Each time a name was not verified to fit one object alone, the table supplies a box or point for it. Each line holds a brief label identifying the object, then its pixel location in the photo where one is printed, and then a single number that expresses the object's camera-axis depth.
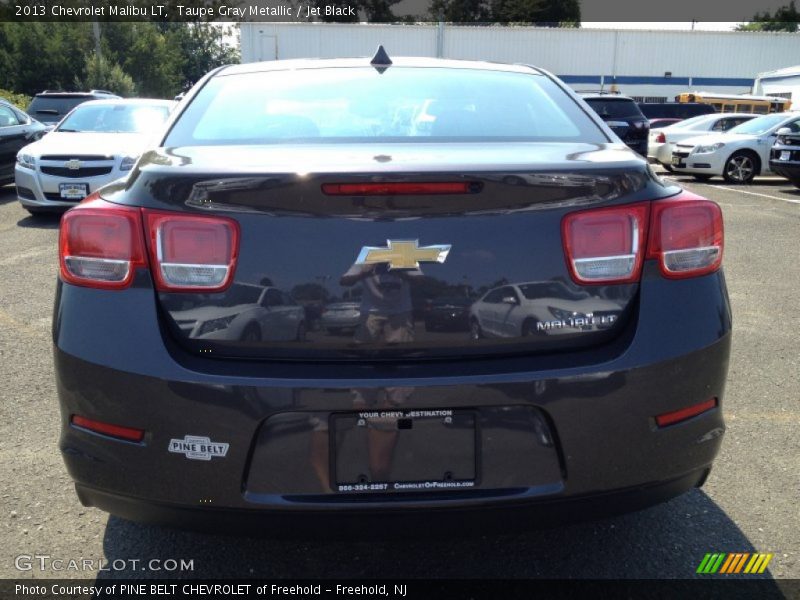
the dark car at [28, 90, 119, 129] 16.30
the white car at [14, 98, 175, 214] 9.34
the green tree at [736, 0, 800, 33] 66.44
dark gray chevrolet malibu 1.92
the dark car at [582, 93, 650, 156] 16.77
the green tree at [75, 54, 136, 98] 35.97
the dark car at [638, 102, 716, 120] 25.41
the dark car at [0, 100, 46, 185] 11.59
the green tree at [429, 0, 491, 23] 69.19
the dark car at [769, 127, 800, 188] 12.90
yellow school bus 26.33
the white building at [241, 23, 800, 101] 39.81
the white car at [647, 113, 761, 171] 17.19
